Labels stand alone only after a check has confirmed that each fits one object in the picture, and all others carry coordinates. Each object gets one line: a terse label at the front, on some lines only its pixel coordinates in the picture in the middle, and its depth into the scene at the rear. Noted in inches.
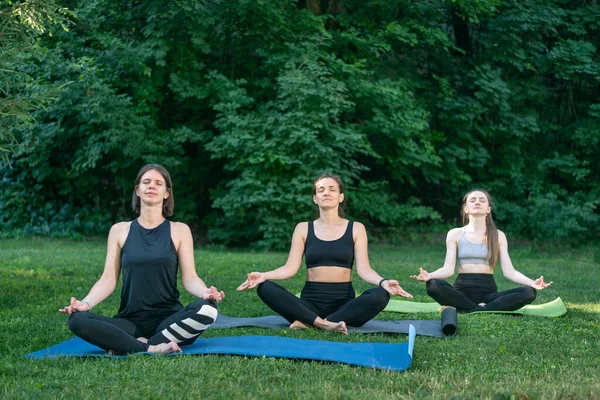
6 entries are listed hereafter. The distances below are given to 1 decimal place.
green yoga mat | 273.4
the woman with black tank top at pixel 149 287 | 191.2
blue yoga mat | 184.7
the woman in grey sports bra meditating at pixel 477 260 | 275.7
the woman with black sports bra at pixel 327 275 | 233.8
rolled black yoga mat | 229.9
